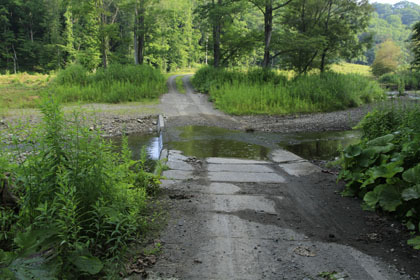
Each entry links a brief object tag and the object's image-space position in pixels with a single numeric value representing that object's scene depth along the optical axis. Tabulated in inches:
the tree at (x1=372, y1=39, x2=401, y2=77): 1734.7
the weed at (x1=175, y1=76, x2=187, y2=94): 736.2
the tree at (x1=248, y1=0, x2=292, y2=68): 667.9
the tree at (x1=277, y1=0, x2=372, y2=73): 803.4
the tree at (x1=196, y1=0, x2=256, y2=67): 675.4
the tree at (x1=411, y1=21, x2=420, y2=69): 590.5
